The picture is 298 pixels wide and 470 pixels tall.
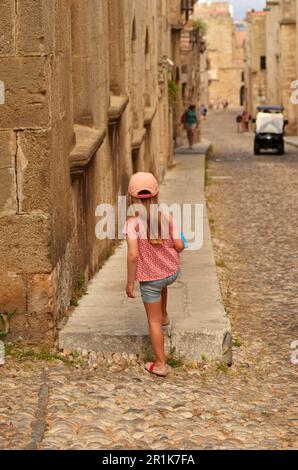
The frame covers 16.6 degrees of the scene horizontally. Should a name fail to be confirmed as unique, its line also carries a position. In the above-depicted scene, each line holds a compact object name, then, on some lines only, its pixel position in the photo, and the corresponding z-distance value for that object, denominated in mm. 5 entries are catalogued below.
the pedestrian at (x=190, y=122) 34938
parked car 34625
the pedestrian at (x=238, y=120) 63956
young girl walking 6500
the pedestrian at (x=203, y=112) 81525
